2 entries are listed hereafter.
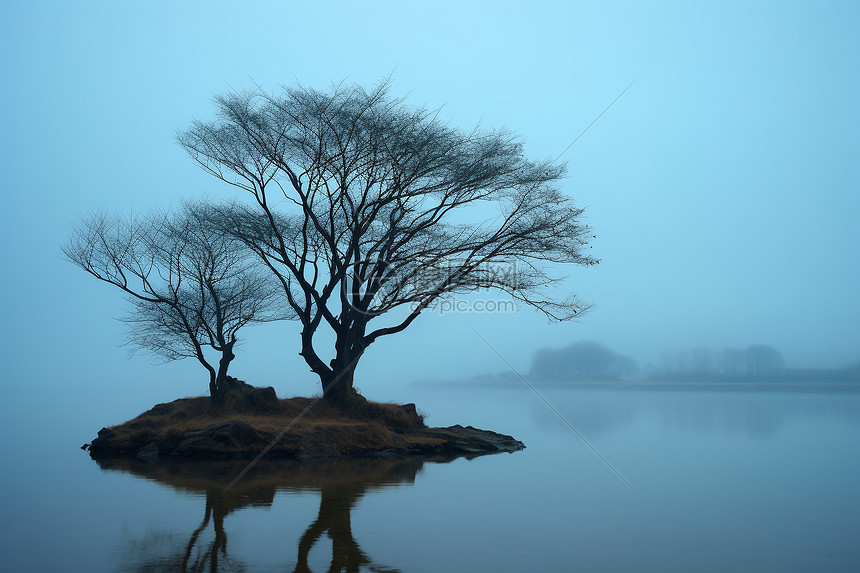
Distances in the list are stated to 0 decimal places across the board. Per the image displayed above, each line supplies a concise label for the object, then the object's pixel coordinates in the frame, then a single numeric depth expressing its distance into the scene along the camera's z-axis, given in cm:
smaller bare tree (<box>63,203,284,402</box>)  1861
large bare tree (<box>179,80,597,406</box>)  1705
